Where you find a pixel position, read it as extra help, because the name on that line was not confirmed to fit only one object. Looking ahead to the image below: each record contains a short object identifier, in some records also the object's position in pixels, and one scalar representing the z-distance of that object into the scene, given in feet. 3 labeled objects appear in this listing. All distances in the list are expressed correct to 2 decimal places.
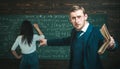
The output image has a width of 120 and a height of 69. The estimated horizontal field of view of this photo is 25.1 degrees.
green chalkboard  19.51
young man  8.71
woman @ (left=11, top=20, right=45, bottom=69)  16.14
